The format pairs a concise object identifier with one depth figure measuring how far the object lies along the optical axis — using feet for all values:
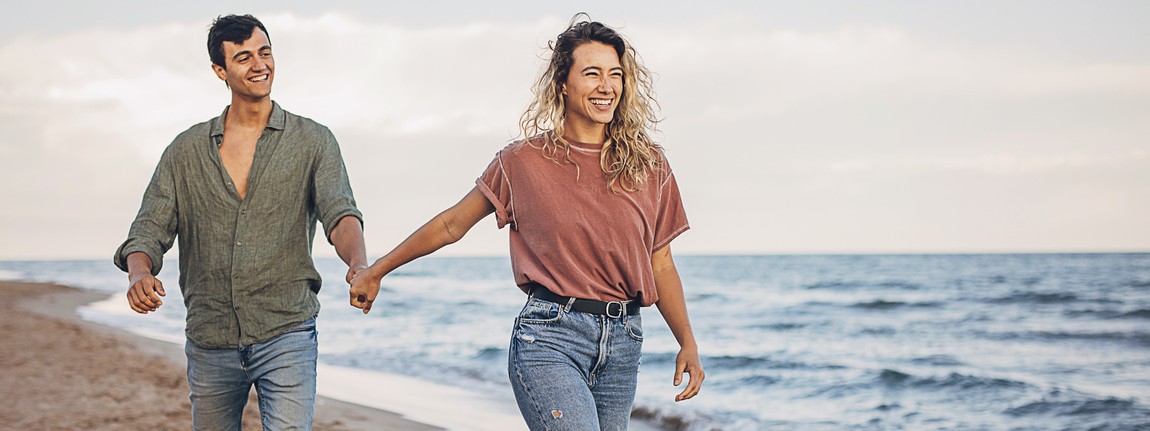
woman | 10.03
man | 11.09
